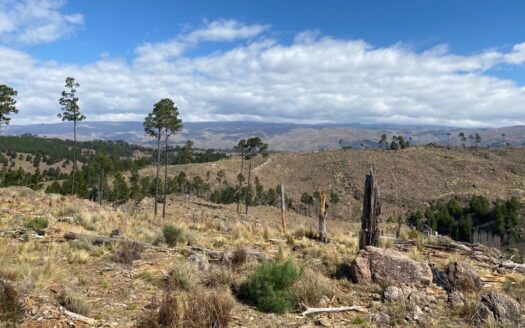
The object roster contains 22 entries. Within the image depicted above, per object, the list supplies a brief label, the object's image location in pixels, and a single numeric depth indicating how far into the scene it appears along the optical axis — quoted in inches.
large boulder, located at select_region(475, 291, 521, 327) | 354.6
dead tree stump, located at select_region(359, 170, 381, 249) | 551.2
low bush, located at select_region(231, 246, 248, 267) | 481.4
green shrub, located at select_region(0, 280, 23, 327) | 276.8
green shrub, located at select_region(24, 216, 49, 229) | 618.2
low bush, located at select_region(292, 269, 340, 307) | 388.8
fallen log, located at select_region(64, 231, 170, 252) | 537.7
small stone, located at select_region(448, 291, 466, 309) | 390.9
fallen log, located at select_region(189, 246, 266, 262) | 496.9
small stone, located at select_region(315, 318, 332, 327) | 349.4
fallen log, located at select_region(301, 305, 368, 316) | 367.2
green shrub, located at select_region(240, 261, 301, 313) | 374.0
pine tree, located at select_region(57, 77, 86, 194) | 2031.3
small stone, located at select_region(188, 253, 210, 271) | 461.3
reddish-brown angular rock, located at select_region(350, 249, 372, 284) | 444.8
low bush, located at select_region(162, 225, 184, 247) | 593.9
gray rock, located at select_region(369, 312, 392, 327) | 353.4
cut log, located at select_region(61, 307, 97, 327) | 304.0
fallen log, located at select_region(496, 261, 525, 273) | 523.8
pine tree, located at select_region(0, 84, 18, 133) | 1641.7
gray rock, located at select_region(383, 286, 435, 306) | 396.8
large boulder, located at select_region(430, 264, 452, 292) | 439.5
